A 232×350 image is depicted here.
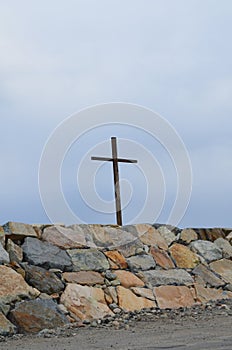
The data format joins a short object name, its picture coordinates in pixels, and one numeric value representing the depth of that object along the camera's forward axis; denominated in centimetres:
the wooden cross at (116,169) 2341
